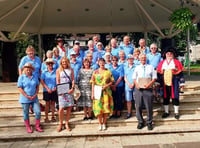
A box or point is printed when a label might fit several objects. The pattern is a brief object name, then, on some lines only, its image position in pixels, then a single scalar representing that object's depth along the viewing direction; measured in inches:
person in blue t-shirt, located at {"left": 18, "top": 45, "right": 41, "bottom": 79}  161.1
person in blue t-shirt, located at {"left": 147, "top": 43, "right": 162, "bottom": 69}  171.1
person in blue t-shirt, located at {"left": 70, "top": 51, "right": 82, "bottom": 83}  168.7
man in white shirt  150.6
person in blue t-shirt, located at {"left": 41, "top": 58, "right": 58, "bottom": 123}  158.3
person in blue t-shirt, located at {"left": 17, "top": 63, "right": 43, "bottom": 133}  148.8
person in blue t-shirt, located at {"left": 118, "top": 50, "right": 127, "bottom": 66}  163.5
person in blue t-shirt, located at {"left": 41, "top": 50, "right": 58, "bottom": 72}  160.6
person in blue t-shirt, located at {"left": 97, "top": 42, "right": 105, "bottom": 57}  182.9
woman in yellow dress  152.8
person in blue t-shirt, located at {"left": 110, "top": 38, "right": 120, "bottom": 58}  182.5
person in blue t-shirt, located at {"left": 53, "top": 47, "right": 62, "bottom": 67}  174.7
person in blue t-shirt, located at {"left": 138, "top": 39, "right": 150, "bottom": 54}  175.1
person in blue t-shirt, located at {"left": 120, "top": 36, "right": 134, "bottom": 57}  183.9
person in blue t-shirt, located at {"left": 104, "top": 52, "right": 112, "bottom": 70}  162.3
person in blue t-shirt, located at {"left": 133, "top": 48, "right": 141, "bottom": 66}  165.8
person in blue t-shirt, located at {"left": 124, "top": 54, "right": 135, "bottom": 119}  161.0
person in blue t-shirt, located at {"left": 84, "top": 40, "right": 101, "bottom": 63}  180.2
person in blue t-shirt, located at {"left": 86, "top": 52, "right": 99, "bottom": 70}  162.2
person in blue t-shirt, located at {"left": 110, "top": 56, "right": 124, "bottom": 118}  163.4
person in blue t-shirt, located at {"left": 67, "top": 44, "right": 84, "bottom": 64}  175.3
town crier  159.1
